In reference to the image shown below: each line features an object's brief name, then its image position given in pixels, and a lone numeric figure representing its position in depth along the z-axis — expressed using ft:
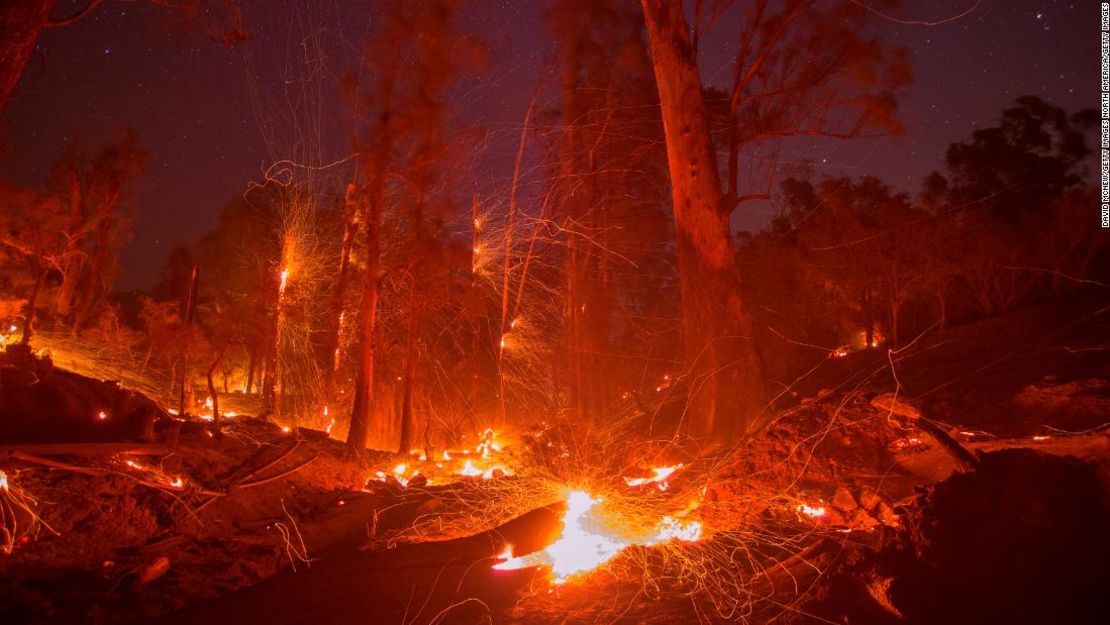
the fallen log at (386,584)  19.65
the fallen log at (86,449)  24.68
